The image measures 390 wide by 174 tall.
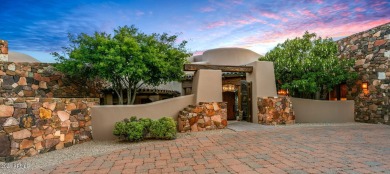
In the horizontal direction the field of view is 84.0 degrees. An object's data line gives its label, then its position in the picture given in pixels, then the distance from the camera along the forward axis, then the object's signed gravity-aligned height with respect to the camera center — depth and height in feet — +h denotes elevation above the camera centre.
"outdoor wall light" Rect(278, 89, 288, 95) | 49.21 -0.13
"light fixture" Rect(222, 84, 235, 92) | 44.21 +0.98
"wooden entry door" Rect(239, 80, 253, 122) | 36.30 -1.74
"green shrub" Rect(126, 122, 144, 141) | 21.94 -3.90
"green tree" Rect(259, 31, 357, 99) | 36.45 +4.61
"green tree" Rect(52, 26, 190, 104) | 25.95 +4.44
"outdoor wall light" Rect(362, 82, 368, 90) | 38.58 +1.02
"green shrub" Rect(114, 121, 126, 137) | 22.20 -3.72
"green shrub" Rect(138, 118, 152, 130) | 23.18 -3.15
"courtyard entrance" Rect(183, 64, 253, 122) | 41.37 -0.64
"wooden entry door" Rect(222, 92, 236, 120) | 43.70 -2.26
